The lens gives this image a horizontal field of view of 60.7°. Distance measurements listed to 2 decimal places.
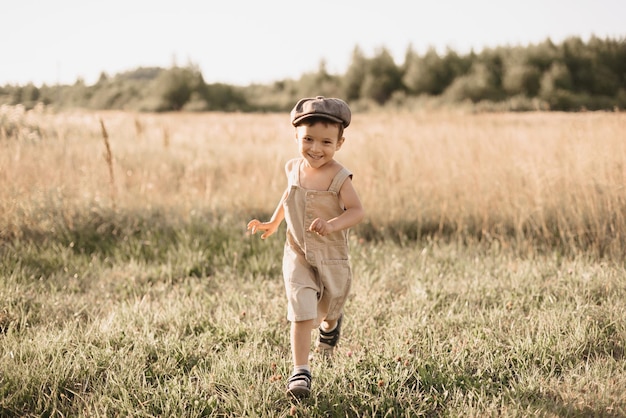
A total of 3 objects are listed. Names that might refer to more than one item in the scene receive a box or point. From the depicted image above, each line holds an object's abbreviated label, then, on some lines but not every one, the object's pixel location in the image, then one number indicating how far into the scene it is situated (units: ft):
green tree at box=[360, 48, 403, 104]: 123.34
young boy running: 7.55
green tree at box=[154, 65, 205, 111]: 115.85
